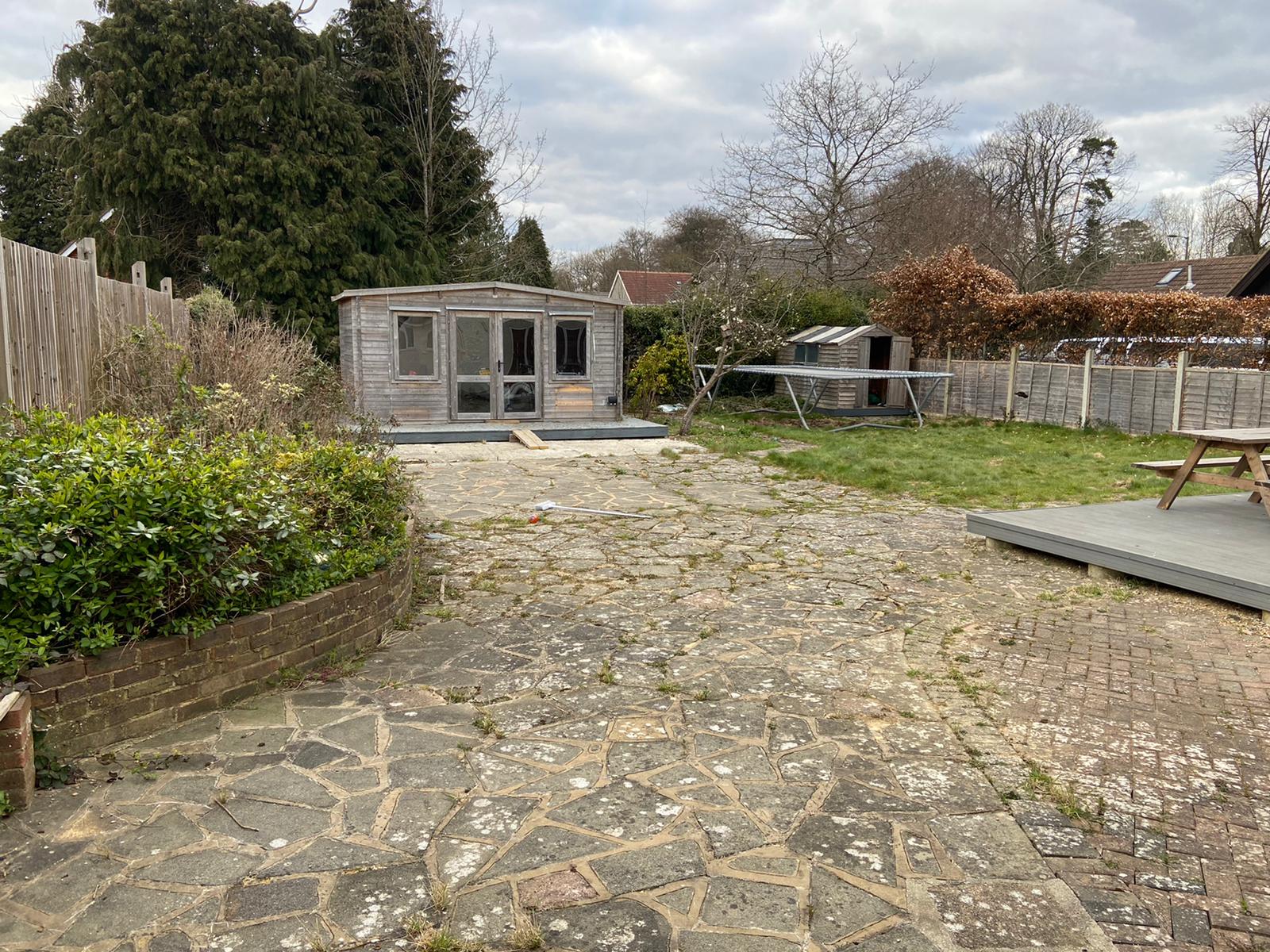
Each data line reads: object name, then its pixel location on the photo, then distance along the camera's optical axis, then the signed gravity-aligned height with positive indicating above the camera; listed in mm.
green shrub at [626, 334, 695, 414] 18438 -277
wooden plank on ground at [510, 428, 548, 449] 14069 -1299
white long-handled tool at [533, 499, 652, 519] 8773 -1514
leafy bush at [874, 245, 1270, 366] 14828 +1028
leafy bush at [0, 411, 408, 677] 3344 -782
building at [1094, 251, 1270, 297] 24703 +2809
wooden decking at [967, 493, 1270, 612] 5750 -1335
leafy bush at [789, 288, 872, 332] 21375 +1334
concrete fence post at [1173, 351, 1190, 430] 14227 -313
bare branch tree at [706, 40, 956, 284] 24719 +5834
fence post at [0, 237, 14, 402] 5285 +23
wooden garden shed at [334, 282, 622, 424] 15312 +148
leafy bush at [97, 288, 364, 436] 6609 -202
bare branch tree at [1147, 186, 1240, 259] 33000 +5519
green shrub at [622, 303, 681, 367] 20156 +835
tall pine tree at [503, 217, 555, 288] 27297 +3474
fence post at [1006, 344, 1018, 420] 17688 -300
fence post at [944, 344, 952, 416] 19344 -501
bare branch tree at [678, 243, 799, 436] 16844 +1046
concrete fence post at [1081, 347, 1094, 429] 15914 -407
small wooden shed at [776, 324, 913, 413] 19203 +192
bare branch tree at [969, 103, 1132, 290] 29766 +6852
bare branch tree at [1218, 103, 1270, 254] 29578 +6073
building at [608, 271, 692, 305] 38062 +3459
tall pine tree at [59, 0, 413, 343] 19906 +4918
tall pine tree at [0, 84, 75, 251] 25328 +5228
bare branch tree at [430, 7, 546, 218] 23656 +7439
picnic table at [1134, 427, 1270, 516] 7047 -866
